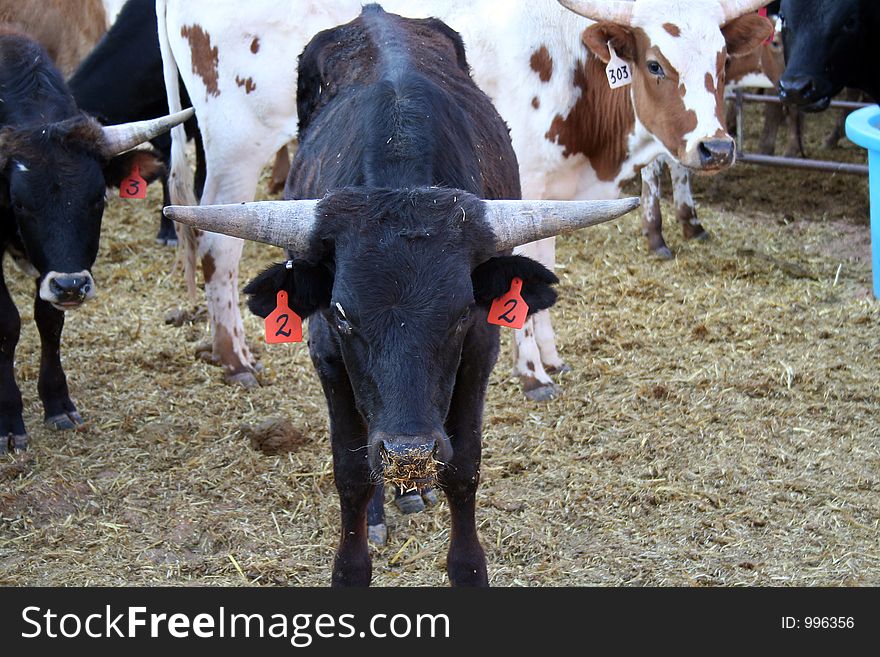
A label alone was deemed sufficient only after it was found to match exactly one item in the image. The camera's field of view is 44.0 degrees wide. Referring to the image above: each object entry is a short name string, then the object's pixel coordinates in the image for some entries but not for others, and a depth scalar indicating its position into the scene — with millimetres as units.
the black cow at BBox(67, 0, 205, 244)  6594
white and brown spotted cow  5402
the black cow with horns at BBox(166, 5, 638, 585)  2957
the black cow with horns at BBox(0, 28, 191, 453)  4863
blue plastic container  5906
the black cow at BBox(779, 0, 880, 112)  6125
